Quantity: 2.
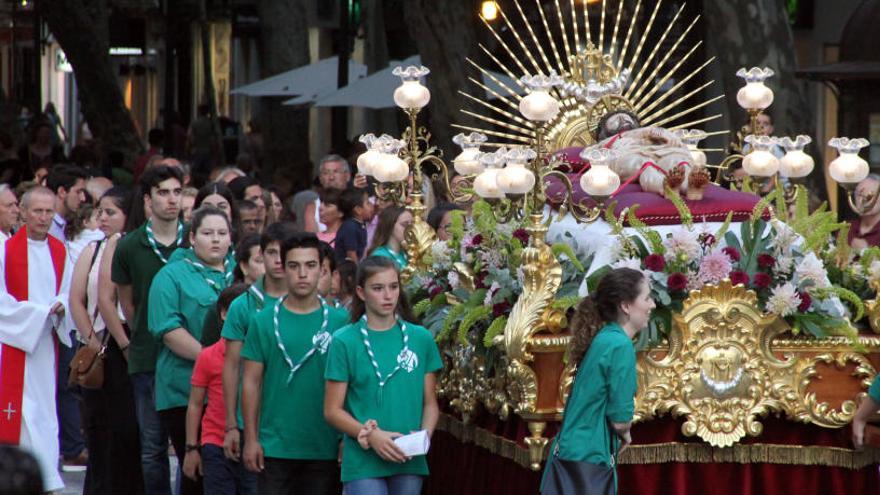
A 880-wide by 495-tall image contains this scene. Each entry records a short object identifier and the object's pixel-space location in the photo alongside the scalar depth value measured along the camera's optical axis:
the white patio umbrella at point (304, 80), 51.16
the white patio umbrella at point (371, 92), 41.94
